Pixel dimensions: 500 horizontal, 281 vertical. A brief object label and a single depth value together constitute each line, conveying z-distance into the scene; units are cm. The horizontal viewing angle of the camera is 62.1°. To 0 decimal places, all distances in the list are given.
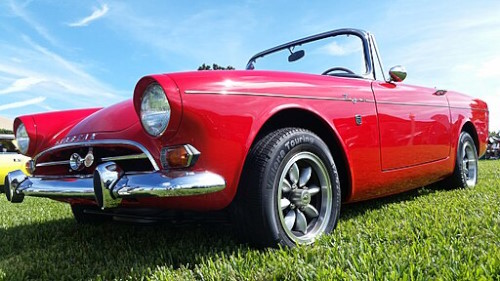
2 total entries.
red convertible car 179
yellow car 743
